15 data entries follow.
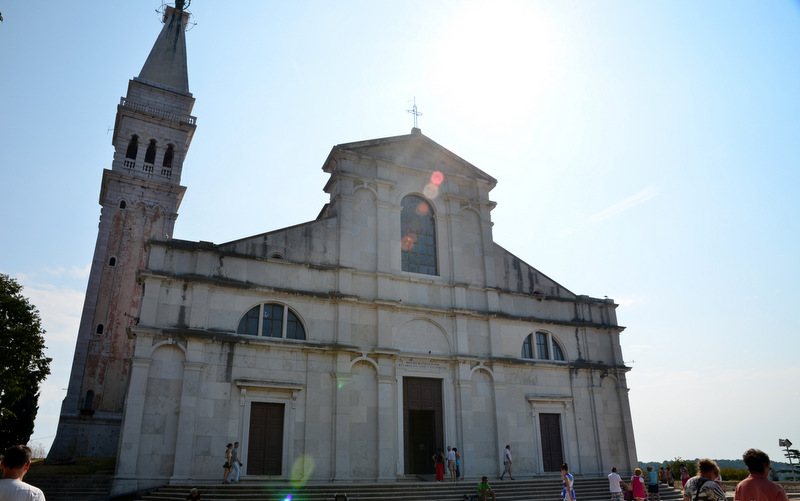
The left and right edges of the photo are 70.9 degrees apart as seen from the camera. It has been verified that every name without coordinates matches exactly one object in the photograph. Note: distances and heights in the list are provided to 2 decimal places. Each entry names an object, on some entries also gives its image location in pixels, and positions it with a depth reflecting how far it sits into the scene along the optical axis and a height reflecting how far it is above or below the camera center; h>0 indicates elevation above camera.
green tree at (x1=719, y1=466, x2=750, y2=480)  29.50 -1.34
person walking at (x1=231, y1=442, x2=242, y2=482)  18.95 -0.49
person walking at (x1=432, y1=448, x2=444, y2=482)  21.23 -0.53
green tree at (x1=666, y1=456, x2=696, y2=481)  31.31 -1.21
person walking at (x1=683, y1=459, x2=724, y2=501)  5.77 -0.38
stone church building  20.05 +3.84
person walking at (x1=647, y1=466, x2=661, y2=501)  19.59 -1.20
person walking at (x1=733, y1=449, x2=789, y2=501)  5.20 -0.33
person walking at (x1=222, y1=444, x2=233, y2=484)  18.61 -0.62
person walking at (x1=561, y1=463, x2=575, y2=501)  15.08 -0.91
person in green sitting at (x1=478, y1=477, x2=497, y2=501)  18.45 -1.25
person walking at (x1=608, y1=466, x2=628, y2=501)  15.75 -1.01
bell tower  31.19 +13.57
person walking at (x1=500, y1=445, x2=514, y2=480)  22.73 -0.43
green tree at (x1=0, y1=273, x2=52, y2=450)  25.62 +4.63
